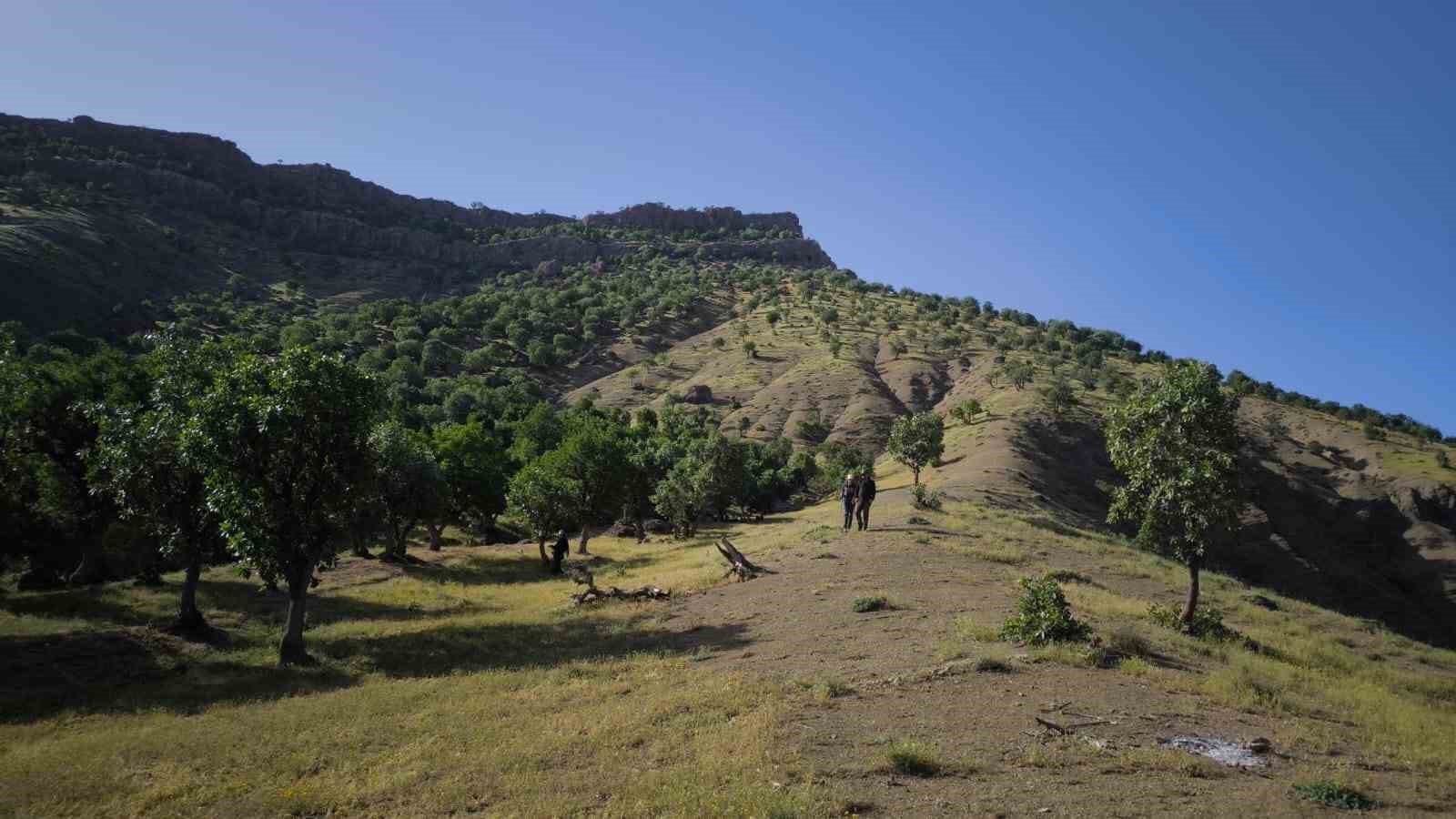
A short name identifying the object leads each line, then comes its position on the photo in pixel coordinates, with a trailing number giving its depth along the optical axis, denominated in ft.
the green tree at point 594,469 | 140.97
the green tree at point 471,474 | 153.99
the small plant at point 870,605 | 62.64
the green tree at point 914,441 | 172.24
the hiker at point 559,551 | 118.11
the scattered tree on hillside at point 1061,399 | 244.22
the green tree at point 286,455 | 64.44
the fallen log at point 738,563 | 86.33
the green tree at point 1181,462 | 56.75
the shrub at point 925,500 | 118.73
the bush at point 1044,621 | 50.19
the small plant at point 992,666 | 44.96
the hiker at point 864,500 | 101.30
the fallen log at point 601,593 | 84.79
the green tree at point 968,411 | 249.96
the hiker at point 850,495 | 102.42
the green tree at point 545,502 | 125.80
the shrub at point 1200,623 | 58.13
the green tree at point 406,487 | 118.21
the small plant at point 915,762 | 30.94
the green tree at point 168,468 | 71.05
